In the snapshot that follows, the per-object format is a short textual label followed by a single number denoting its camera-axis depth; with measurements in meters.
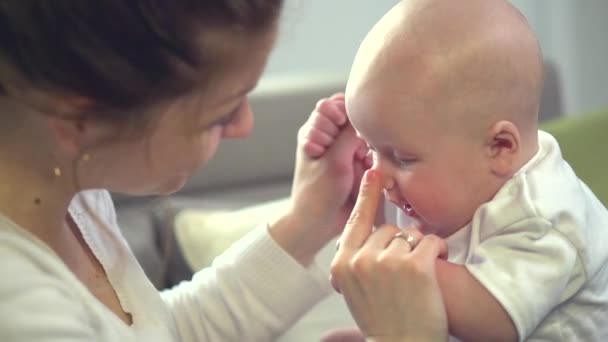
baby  0.83
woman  0.68
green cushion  1.38
